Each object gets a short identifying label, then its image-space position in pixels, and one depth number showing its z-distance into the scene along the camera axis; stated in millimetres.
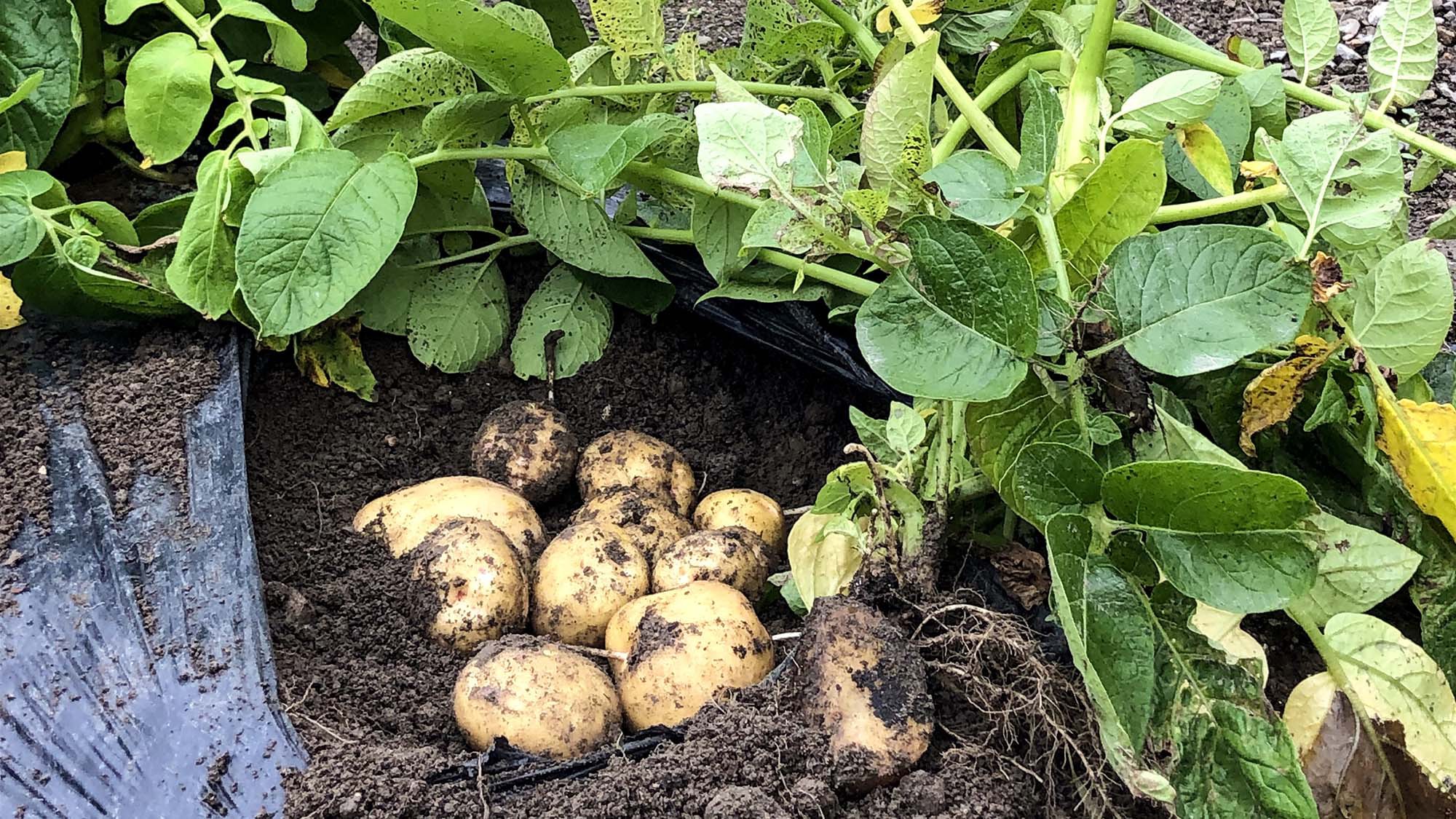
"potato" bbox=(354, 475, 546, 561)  549
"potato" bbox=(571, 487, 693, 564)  573
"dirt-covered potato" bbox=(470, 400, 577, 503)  617
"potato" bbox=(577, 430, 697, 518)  620
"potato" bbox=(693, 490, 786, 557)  587
